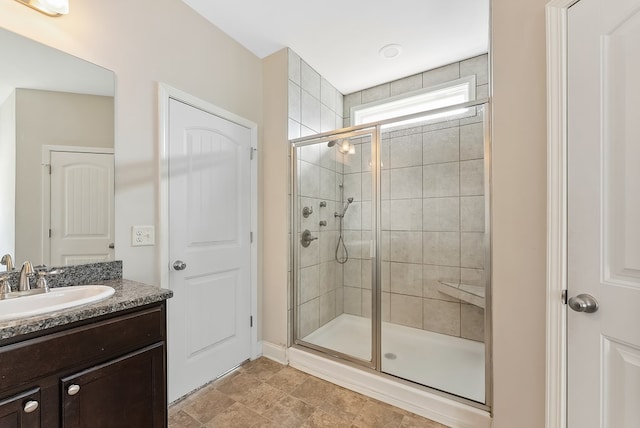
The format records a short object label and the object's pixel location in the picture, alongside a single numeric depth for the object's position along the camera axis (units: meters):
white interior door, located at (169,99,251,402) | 1.74
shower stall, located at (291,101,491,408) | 2.01
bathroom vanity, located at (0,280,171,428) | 0.81
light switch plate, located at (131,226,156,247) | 1.54
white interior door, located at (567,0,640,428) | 0.88
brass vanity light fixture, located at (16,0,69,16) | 1.19
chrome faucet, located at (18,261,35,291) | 1.12
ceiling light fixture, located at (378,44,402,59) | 2.28
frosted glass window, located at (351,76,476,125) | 2.52
